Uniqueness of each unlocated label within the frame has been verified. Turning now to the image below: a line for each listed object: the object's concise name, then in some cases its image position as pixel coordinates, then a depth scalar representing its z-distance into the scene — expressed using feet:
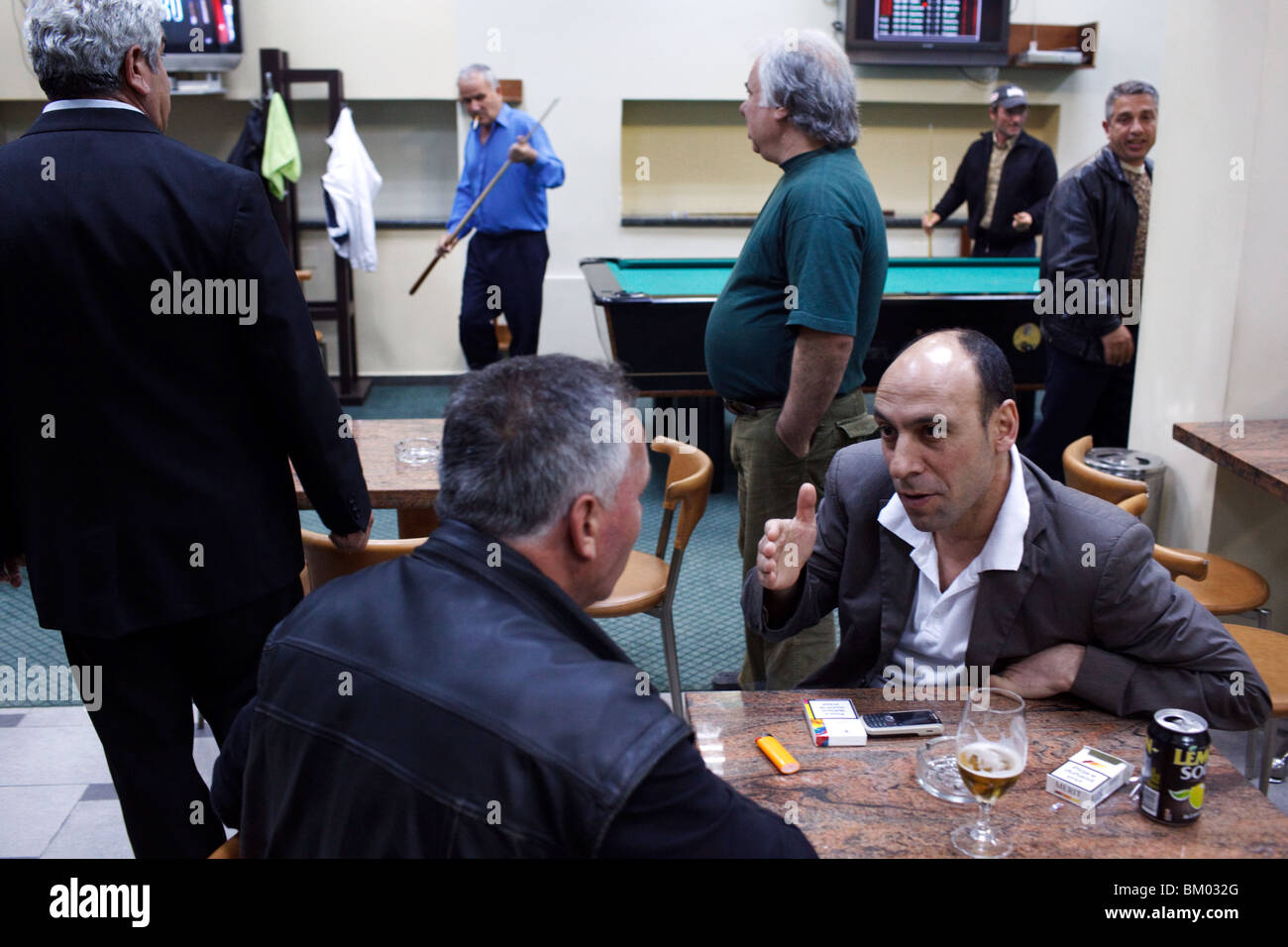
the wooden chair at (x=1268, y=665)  7.21
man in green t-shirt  8.33
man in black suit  5.80
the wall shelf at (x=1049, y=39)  22.11
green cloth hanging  19.85
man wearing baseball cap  19.76
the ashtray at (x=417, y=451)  9.84
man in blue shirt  18.75
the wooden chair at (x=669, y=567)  8.96
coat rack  20.61
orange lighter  4.74
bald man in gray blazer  5.32
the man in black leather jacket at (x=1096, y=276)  13.33
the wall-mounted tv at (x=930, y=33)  21.35
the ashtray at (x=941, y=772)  4.55
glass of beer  4.18
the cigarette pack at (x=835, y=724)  4.96
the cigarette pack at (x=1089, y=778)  4.47
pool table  15.20
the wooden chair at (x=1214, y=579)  7.93
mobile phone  5.01
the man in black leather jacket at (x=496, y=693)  3.18
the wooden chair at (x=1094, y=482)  7.88
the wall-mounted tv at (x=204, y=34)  19.92
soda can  4.24
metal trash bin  11.30
